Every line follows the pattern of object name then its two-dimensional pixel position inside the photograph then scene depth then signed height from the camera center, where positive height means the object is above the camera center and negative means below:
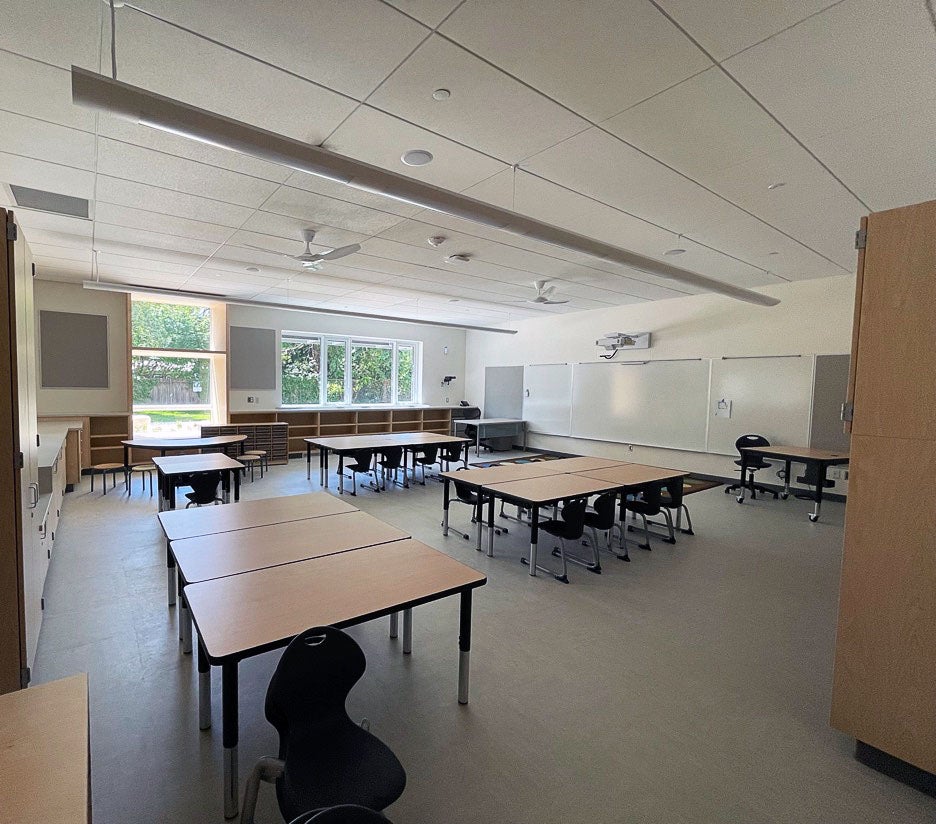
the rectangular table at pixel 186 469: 4.74 -0.97
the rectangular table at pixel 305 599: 1.68 -0.94
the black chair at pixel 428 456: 7.29 -1.12
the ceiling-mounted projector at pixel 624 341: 8.85 +0.98
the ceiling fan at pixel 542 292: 7.12 +1.51
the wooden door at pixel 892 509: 1.88 -0.46
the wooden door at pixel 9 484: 1.95 -0.49
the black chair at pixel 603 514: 4.18 -1.11
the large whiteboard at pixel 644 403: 8.21 -0.21
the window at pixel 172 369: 8.61 +0.14
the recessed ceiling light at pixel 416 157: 3.20 +1.59
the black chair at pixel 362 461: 6.80 -1.17
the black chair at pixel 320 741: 1.41 -1.24
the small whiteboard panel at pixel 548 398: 10.41 -0.22
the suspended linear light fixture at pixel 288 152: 1.84 +1.14
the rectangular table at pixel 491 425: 10.60 -0.90
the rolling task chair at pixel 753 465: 6.84 -1.01
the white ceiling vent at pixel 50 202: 4.04 +1.54
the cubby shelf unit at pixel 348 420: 9.63 -0.89
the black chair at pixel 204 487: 4.74 -1.13
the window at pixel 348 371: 10.34 +0.27
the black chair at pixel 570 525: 3.95 -1.17
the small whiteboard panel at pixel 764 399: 6.99 -0.04
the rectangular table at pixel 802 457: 5.81 -0.78
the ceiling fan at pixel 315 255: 4.54 +1.28
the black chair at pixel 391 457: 7.09 -1.16
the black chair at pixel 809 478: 6.65 -1.17
